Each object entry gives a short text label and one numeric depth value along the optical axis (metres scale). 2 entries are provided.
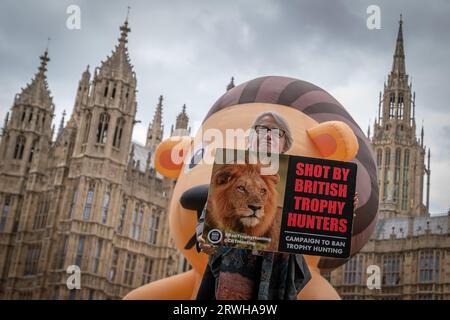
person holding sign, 7.43
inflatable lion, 9.22
